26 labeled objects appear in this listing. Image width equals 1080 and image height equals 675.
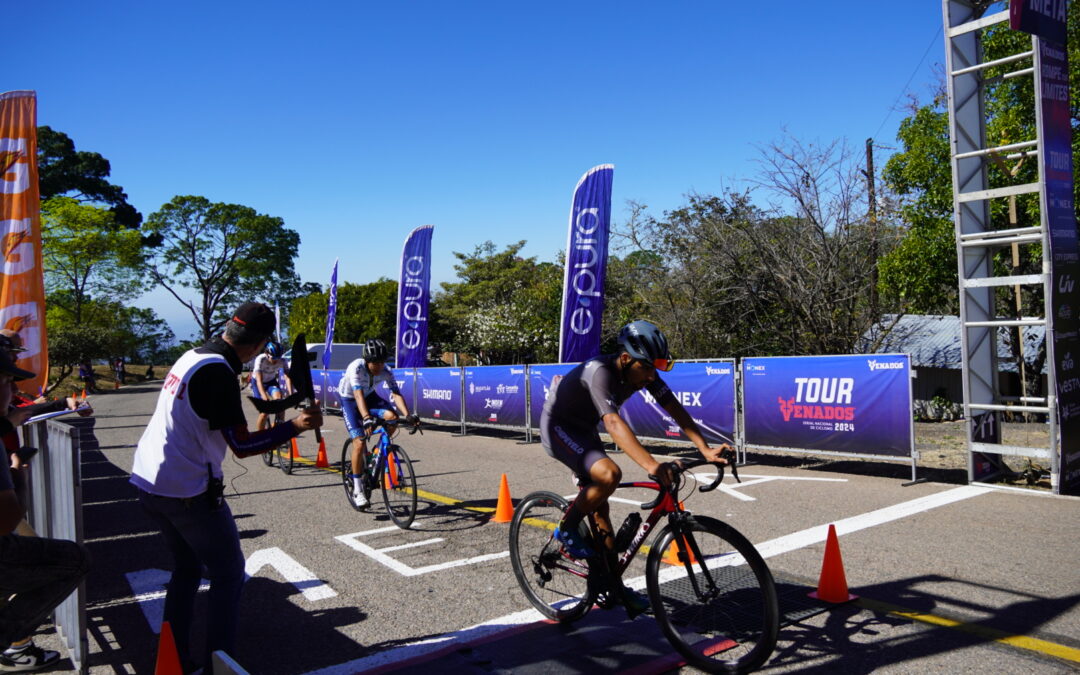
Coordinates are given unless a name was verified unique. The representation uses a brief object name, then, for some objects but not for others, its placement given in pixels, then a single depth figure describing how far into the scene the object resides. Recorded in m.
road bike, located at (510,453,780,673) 3.69
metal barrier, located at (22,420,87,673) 3.75
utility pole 18.22
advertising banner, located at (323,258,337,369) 24.44
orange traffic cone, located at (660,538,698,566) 3.88
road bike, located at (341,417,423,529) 7.64
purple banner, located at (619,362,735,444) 11.80
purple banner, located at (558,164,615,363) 14.89
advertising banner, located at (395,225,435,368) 21.61
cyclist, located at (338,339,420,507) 8.16
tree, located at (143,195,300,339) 56.50
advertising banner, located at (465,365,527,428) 16.09
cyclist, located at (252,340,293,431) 10.69
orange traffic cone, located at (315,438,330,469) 12.02
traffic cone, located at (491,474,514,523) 7.81
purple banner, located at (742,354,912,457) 9.88
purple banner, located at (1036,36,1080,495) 8.53
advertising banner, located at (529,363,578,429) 14.89
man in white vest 3.51
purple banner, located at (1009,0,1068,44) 8.29
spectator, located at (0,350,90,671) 2.98
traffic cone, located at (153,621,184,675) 3.49
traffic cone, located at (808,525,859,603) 4.88
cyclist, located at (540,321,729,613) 4.05
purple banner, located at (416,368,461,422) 18.12
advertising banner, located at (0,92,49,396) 7.80
